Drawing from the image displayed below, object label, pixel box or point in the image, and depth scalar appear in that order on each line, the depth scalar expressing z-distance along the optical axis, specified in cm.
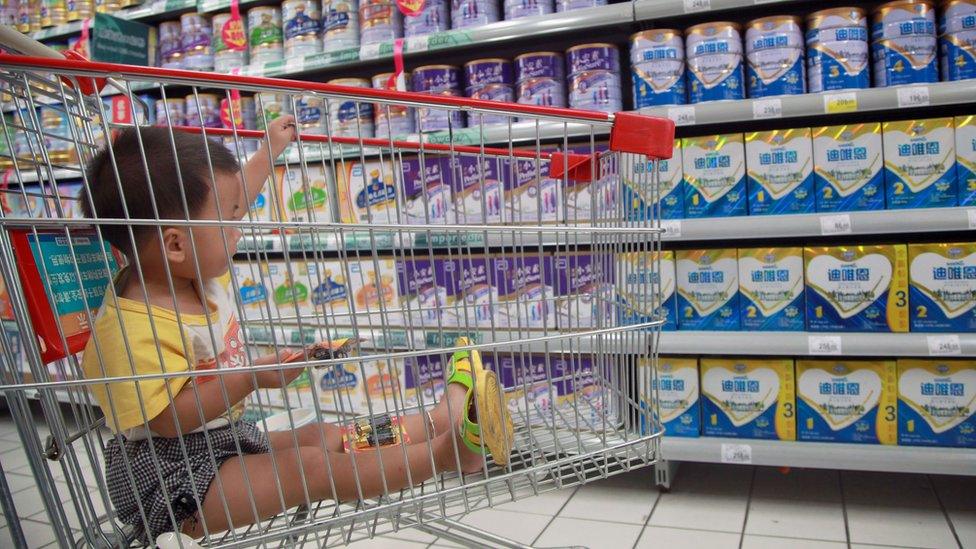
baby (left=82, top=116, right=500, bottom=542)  86
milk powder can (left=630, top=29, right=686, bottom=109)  188
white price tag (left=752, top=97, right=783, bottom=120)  176
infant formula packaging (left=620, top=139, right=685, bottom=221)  192
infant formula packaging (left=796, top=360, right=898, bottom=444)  180
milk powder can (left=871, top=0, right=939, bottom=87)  174
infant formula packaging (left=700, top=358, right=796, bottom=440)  188
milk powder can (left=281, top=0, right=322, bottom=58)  244
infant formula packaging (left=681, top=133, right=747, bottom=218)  188
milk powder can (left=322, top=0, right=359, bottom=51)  236
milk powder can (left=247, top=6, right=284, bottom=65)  251
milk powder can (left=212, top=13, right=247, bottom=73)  258
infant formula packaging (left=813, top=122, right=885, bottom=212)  178
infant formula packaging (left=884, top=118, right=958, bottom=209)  173
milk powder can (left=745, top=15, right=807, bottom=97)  181
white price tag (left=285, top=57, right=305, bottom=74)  233
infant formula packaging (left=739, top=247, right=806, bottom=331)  185
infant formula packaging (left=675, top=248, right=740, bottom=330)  190
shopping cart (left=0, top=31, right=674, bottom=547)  78
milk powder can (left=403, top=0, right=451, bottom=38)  221
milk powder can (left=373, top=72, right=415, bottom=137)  225
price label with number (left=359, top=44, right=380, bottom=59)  217
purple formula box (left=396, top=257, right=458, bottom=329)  213
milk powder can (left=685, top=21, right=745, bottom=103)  185
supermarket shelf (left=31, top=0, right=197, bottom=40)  267
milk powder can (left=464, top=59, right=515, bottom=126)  212
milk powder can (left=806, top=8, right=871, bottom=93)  178
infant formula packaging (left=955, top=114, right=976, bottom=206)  170
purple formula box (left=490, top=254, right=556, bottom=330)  202
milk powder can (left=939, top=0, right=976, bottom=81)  170
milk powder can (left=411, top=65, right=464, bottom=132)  217
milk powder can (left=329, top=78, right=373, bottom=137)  229
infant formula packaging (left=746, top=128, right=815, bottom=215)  182
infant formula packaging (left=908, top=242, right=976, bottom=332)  172
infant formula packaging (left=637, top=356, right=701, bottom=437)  195
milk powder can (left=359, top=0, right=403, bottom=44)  228
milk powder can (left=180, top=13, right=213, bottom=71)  269
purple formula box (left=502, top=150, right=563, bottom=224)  198
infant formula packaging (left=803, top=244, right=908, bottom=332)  177
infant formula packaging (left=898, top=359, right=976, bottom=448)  174
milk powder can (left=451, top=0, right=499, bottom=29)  213
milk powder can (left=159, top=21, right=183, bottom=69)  277
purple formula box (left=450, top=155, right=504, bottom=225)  206
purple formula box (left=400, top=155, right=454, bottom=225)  212
